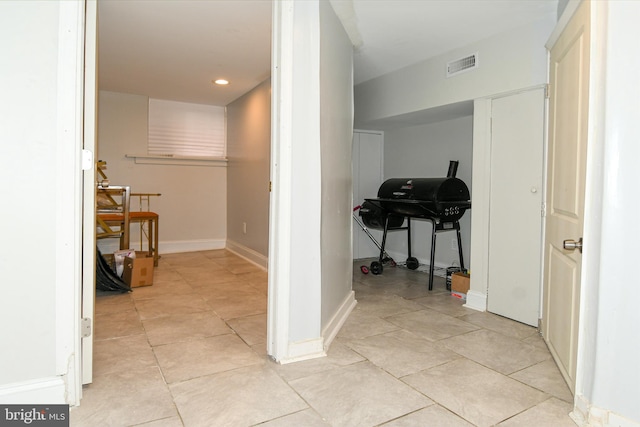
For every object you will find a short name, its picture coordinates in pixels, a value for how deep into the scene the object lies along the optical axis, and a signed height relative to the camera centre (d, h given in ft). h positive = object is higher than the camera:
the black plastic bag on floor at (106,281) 11.48 -2.38
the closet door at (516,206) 9.14 +0.04
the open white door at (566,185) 5.98 +0.41
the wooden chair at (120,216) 13.43 -0.56
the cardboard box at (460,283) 11.32 -2.24
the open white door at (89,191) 5.75 +0.13
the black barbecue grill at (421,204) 12.28 +0.07
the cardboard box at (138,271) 12.08 -2.20
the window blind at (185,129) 17.94 +3.44
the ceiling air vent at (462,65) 10.45 +3.91
